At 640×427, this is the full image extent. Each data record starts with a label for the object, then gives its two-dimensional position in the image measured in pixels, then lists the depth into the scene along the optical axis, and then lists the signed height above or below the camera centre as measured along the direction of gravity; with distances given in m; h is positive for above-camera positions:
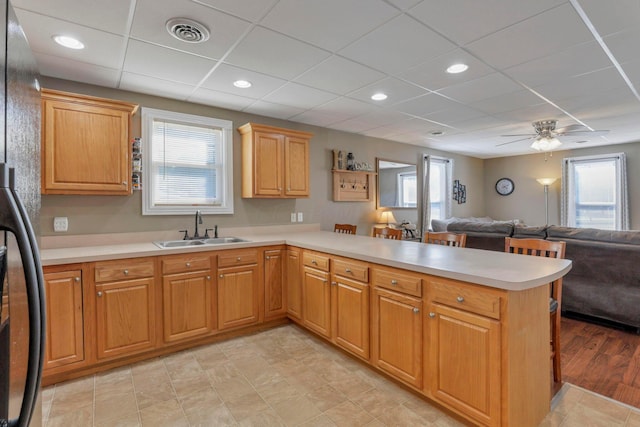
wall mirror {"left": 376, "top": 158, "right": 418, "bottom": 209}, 5.59 +0.44
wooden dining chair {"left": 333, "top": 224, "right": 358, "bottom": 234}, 4.29 -0.25
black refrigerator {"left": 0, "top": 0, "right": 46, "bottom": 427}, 0.72 -0.12
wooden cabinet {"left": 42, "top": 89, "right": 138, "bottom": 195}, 2.61 +0.56
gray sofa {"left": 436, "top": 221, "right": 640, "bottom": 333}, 3.15 -0.66
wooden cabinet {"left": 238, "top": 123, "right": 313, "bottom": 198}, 3.73 +0.57
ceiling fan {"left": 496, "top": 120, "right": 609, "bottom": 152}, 4.47 +1.10
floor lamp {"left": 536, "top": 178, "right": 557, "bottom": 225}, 7.01 +0.16
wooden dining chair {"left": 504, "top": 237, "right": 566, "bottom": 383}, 2.22 -0.61
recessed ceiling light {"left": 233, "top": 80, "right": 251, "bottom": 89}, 3.02 +1.18
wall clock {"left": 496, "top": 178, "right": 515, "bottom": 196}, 7.58 +0.52
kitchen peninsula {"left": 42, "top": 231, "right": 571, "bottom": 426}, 1.73 -0.69
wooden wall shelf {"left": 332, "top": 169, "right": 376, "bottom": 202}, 4.88 +0.37
